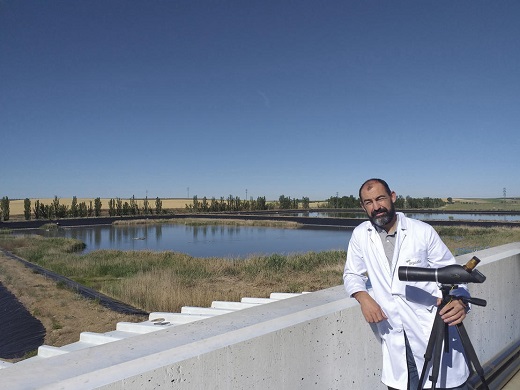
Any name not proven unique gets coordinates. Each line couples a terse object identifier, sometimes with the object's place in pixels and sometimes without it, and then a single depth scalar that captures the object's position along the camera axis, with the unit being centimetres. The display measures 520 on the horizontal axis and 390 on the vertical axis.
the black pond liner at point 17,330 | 858
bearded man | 242
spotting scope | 214
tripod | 219
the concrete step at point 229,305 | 482
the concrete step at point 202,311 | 462
